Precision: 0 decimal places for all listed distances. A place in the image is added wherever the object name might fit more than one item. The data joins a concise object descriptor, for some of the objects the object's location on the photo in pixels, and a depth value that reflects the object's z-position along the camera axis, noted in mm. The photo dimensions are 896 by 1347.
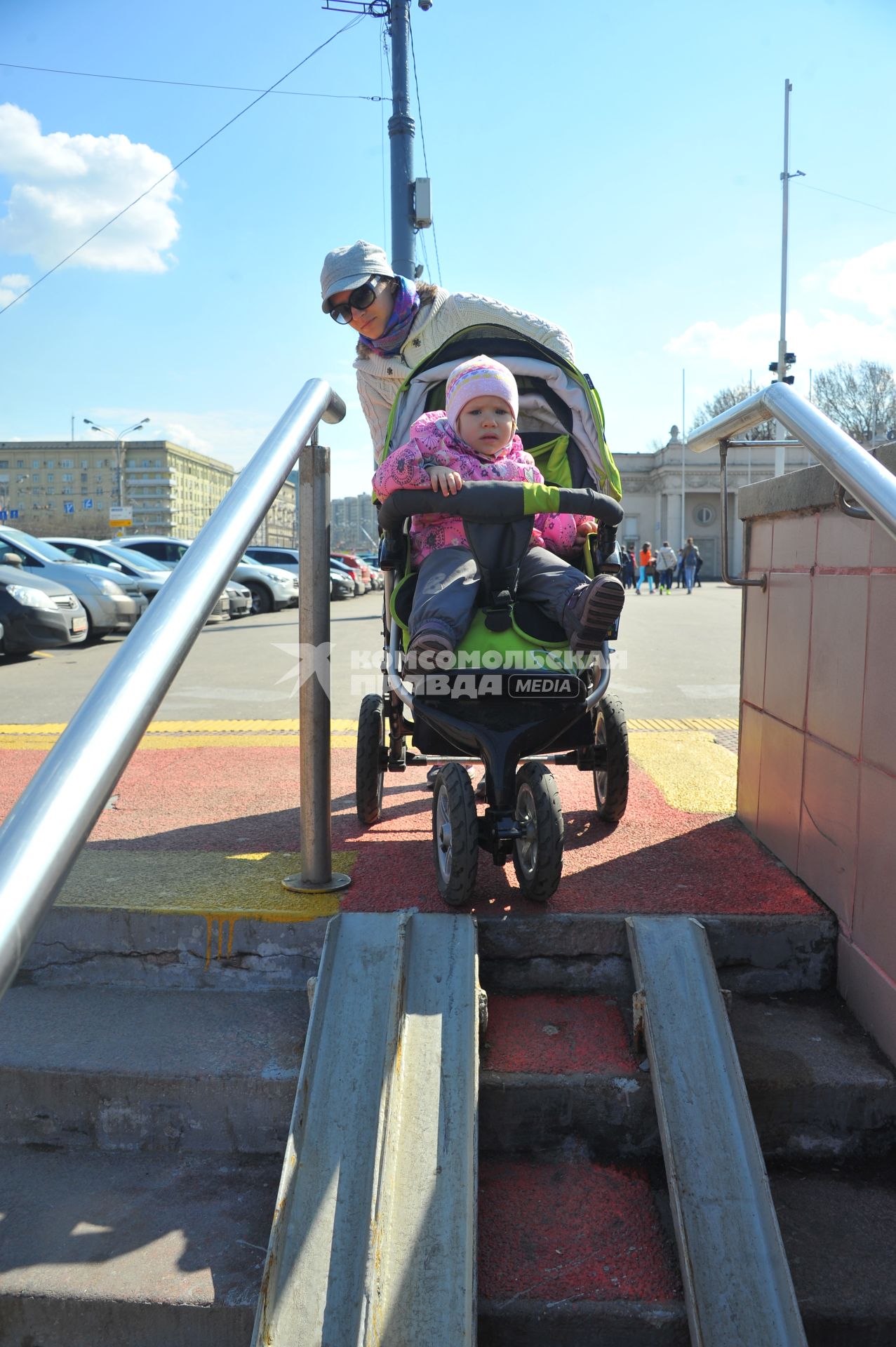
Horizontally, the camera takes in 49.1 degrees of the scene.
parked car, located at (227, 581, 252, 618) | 19000
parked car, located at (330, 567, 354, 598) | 28625
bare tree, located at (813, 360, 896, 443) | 51688
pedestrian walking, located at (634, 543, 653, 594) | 39969
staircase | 1810
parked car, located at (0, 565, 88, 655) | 10867
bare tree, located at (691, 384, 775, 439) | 56781
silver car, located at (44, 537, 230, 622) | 16641
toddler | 2713
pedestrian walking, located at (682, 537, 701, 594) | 34912
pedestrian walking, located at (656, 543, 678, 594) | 33719
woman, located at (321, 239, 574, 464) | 3898
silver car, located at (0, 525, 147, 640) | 13117
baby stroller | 2574
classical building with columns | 62750
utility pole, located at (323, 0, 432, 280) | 11773
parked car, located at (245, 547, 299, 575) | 26031
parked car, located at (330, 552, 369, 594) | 31500
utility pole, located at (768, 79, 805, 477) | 30466
